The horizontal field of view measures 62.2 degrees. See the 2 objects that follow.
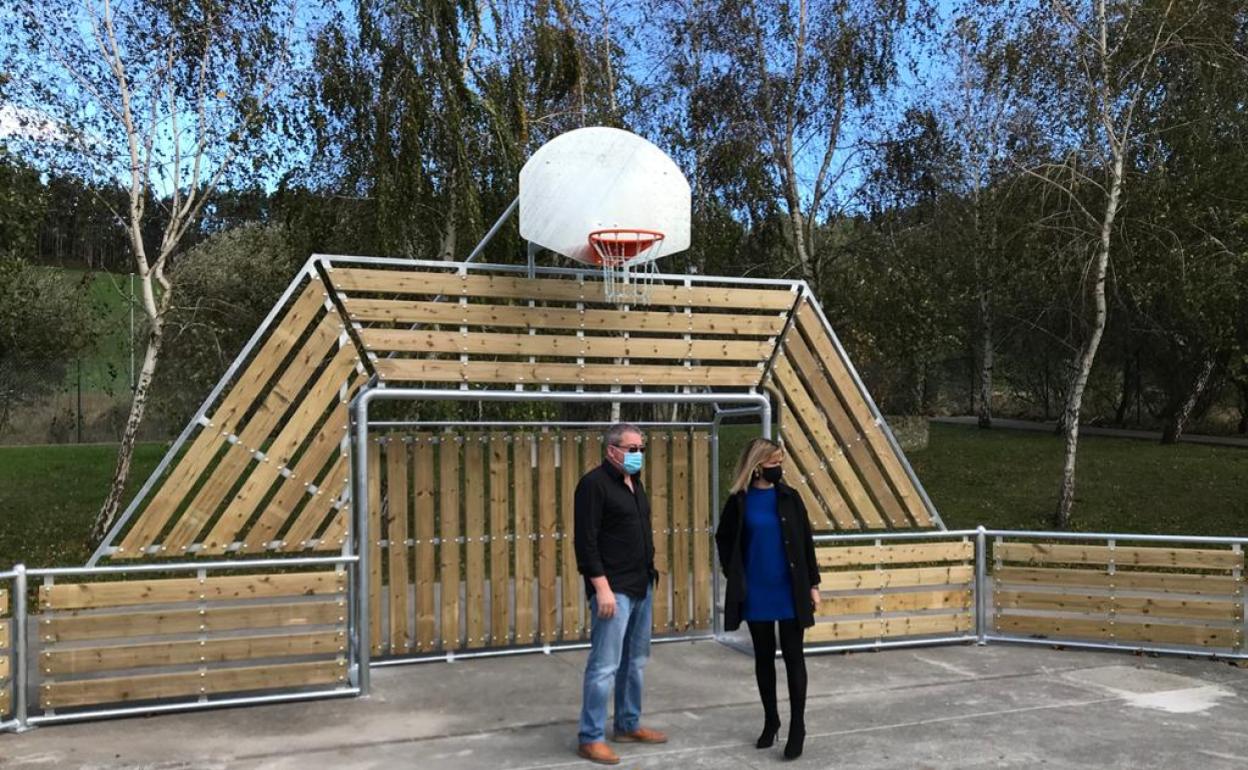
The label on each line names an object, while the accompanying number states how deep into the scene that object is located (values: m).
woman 5.54
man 5.47
